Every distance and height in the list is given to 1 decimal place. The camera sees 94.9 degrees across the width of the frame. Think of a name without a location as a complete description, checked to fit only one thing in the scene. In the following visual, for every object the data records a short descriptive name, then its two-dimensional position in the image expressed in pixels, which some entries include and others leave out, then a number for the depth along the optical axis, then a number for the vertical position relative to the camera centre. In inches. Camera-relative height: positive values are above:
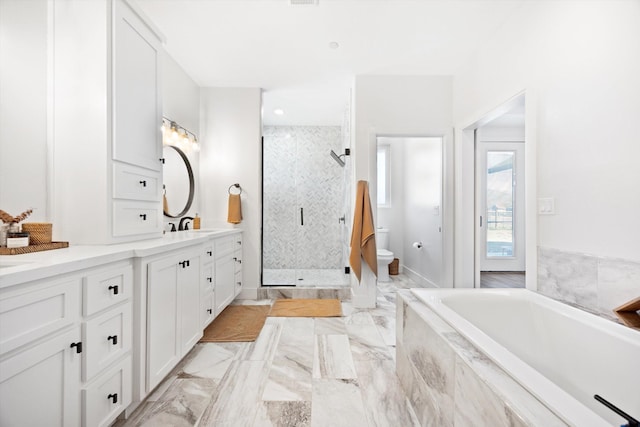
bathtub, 32.5 -21.5
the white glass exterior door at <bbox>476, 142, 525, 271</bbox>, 190.5 +4.9
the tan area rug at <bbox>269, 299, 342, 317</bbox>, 114.8 -39.3
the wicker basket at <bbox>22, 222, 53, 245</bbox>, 53.9 -3.6
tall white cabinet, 61.4 +19.4
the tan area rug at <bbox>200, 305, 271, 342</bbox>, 93.7 -39.7
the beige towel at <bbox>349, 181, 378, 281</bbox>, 121.7 -9.1
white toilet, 155.3 -22.2
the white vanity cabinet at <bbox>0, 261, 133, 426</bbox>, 34.1 -19.0
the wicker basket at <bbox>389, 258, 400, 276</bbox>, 180.4 -33.8
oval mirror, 103.7 +11.3
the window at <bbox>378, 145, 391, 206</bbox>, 192.1 +24.4
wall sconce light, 105.7 +29.6
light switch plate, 70.9 +1.9
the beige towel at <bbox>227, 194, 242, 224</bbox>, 131.2 +1.1
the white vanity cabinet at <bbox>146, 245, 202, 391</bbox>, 59.1 -22.7
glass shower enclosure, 175.0 +7.4
